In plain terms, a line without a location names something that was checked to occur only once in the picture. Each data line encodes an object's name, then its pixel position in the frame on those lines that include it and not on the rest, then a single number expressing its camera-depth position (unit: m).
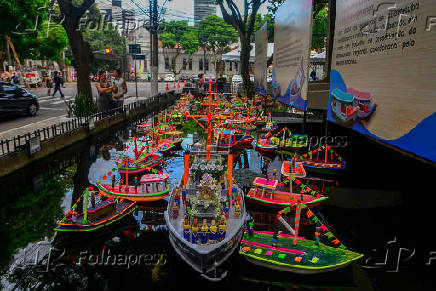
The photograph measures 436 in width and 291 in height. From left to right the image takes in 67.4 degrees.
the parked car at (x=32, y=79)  39.44
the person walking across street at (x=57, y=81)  29.16
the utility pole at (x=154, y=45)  27.48
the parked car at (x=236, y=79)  50.61
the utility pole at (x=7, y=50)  32.41
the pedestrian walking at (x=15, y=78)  36.01
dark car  17.86
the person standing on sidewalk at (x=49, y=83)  31.69
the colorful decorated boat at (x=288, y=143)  18.27
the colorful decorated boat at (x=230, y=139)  17.48
